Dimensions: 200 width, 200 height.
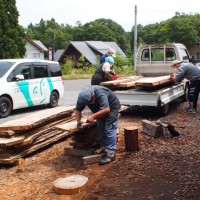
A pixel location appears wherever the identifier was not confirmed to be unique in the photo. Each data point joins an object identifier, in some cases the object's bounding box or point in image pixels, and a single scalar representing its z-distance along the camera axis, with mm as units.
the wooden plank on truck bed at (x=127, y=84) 9041
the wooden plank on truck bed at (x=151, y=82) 8422
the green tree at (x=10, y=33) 32531
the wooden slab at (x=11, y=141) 5641
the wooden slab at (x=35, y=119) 6016
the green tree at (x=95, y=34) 87750
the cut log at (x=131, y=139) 6105
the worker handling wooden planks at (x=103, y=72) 8758
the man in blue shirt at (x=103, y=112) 5246
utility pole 27848
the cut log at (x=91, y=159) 5553
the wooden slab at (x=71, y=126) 5538
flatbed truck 9062
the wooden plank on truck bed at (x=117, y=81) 9094
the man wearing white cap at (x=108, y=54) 9188
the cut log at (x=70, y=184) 4453
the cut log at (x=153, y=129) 6970
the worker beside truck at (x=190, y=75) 9508
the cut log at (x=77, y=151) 5941
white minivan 10062
